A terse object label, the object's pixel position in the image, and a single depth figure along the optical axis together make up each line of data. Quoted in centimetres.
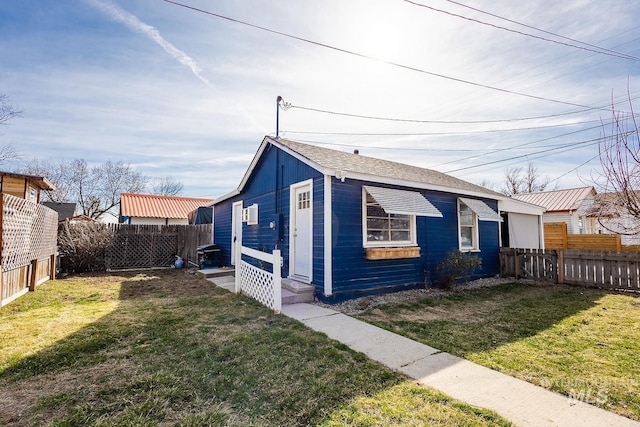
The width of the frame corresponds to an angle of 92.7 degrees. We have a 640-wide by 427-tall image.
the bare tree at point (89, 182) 2780
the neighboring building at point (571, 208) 1756
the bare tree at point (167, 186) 3734
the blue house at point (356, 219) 643
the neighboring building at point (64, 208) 2114
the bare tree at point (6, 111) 1503
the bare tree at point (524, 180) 3178
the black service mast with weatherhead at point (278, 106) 956
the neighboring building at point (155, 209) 2128
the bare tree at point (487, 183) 3538
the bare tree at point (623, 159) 497
